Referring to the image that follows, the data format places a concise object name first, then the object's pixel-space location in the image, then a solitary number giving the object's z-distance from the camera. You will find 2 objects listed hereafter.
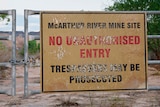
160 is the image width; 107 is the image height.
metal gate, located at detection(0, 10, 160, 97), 4.84
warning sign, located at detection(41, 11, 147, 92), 4.81
